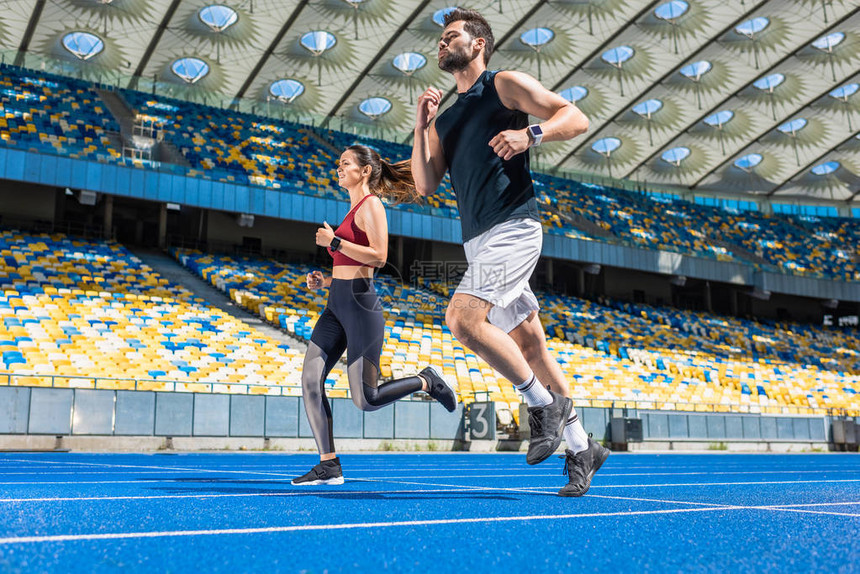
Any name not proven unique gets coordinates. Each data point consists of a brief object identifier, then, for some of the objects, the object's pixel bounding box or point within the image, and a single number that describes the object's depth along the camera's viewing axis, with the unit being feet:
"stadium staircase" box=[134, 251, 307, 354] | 74.13
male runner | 13.08
